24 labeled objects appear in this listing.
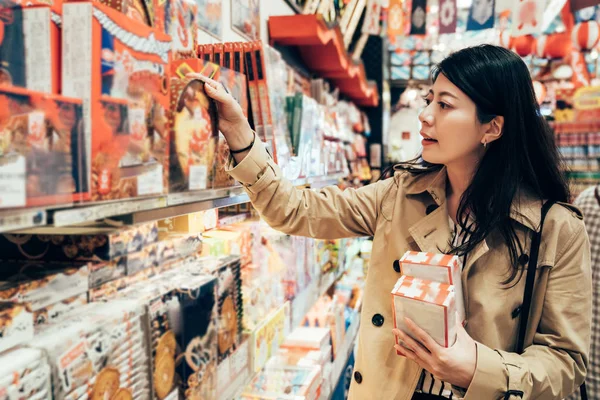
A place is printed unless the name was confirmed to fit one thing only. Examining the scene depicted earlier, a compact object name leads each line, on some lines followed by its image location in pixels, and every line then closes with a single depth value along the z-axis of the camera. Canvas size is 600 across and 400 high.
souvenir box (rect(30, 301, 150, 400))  0.82
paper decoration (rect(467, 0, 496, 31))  4.04
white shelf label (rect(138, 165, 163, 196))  0.88
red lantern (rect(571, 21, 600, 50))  6.25
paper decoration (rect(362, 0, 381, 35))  4.51
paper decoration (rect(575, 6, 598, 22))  7.42
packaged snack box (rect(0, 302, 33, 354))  0.79
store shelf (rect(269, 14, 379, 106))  2.67
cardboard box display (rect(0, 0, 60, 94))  0.67
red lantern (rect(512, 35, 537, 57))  7.38
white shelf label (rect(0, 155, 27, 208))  0.61
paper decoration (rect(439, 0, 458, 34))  4.23
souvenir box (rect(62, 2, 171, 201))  0.76
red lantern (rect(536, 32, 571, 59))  7.54
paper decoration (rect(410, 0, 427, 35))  4.44
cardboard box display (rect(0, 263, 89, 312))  0.85
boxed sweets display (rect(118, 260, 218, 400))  1.07
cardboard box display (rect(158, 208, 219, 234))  1.35
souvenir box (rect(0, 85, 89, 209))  0.62
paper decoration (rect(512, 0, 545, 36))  3.92
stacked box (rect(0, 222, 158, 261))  0.96
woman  1.27
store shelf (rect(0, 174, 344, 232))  0.62
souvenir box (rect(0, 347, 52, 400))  0.71
